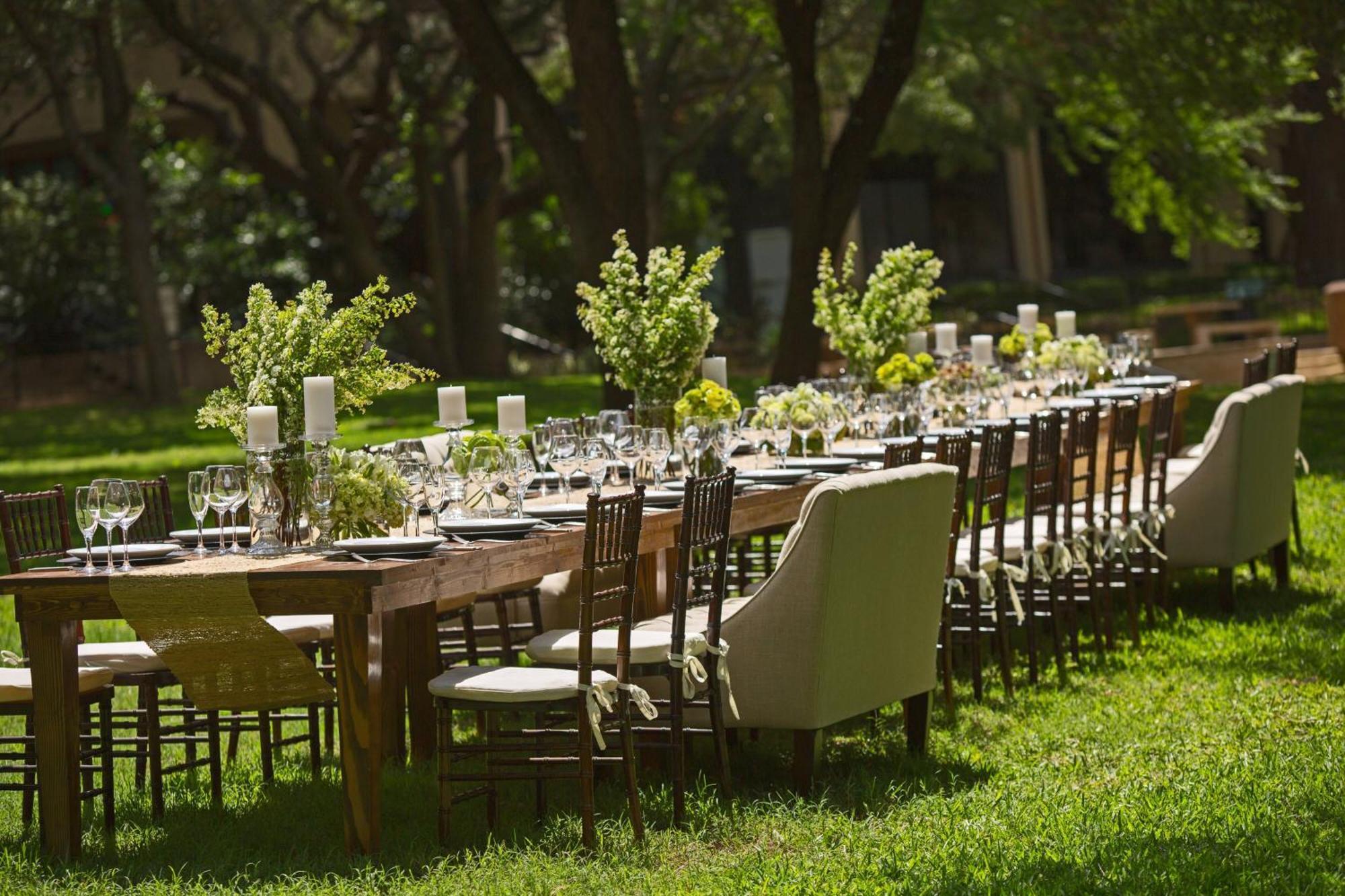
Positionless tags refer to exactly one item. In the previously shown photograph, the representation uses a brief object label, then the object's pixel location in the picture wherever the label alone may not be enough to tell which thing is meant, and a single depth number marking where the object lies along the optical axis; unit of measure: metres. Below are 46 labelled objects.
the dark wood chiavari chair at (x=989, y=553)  15.59
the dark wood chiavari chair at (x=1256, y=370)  22.48
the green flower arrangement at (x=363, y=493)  12.20
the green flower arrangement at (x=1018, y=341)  24.06
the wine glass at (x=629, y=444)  14.58
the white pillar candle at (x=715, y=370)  17.58
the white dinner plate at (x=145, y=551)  11.87
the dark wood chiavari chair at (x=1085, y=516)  17.05
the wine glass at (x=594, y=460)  14.13
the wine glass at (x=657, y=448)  14.59
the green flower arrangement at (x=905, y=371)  19.86
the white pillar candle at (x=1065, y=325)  24.55
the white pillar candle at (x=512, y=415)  14.63
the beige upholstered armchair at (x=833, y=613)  12.23
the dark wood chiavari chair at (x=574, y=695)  11.34
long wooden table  10.89
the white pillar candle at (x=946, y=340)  22.28
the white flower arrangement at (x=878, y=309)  20.64
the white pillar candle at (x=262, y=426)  12.12
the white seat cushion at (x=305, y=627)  13.70
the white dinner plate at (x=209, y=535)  12.63
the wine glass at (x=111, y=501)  11.69
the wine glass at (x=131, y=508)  11.84
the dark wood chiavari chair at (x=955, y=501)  14.76
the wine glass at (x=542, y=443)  14.26
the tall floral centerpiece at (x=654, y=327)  16.59
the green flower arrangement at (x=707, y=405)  16.42
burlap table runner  11.10
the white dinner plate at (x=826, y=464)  16.25
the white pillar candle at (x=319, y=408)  12.15
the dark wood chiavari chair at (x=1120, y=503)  17.67
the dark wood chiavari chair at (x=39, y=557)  12.58
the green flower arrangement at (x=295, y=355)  12.66
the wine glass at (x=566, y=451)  14.12
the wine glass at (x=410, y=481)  12.48
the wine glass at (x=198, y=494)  11.99
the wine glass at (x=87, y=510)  11.66
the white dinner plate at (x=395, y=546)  11.44
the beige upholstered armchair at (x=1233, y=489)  18.75
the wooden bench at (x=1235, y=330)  50.03
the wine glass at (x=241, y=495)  12.10
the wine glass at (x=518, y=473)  12.98
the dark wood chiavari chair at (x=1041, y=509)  16.23
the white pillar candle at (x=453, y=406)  14.20
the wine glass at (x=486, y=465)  12.87
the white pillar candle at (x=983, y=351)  22.52
